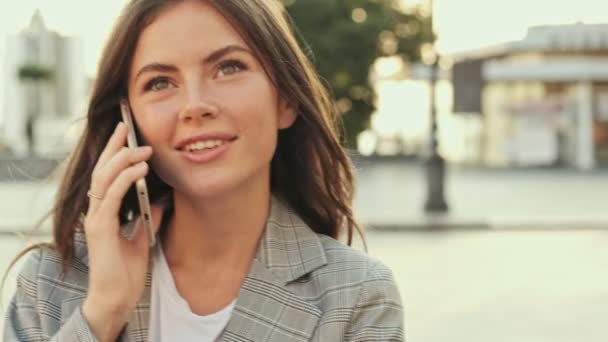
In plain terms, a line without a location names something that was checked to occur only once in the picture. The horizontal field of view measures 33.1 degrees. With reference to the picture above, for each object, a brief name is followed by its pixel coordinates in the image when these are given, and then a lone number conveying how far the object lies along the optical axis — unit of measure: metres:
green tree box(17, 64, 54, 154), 42.00
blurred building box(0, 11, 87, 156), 42.25
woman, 1.69
